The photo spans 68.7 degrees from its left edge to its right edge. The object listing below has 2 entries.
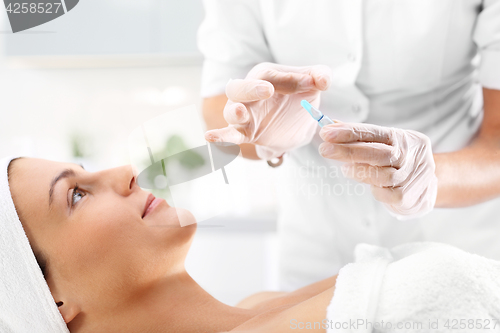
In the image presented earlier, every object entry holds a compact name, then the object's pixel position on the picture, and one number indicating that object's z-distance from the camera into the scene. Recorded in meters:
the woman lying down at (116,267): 0.57
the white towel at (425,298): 0.50
